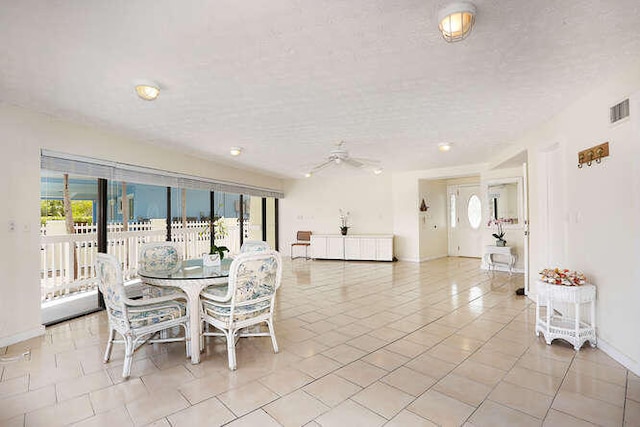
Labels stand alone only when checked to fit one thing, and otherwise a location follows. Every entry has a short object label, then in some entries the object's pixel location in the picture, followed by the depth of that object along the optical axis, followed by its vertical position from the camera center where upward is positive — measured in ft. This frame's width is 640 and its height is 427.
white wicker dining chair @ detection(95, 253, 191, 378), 7.78 -2.49
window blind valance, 11.93 +2.18
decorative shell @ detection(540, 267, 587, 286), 9.14 -1.96
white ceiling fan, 15.69 +3.09
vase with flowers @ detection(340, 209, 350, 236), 28.22 -0.32
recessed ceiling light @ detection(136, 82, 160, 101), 8.60 +3.58
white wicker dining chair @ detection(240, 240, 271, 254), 12.12 -1.14
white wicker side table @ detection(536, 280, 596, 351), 8.95 -3.24
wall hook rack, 8.69 +1.69
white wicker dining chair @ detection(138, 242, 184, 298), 10.78 -1.56
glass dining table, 8.54 -1.83
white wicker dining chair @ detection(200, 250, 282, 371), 8.21 -2.23
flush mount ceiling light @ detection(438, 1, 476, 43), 5.56 +3.59
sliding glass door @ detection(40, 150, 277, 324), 13.03 +0.05
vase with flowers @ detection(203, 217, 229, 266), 10.62 -1.34
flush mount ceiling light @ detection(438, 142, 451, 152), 16.13 +3.58
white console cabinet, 25.57 -2.68
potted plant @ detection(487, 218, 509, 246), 20.31 -1.12
